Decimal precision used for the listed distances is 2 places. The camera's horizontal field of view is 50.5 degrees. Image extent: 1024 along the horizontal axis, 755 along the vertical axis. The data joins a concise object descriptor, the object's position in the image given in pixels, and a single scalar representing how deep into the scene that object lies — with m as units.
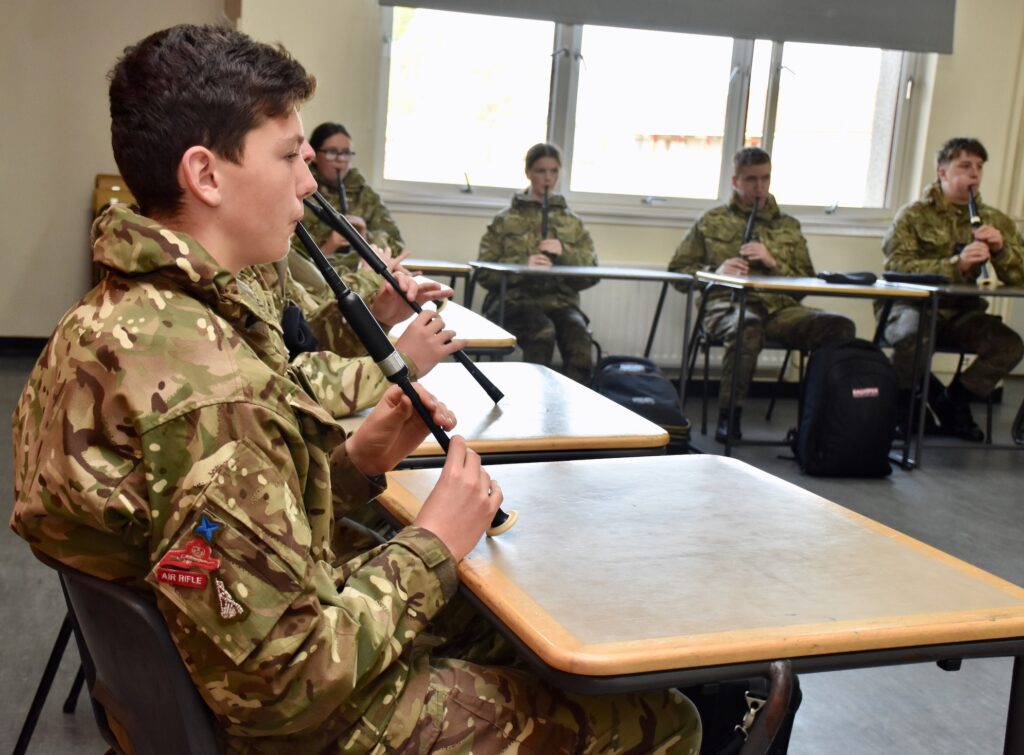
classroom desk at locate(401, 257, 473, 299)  4.57
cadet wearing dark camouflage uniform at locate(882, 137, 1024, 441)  4.84
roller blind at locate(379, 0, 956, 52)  5.21
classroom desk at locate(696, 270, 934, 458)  4.25
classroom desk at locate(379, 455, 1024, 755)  0.89
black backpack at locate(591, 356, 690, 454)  3.46
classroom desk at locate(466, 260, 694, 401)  4.55
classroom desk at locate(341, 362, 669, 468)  1.59
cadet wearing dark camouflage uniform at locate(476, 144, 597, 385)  4.99
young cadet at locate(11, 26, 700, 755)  0.80
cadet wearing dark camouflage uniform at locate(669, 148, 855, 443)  4.68
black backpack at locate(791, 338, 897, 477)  4.12
